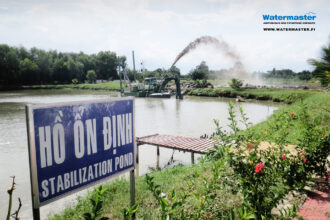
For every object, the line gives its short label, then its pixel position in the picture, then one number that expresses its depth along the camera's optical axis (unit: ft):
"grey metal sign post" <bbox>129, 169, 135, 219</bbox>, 7.48
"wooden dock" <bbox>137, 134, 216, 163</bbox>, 19.29
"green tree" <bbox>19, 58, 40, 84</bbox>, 178.81
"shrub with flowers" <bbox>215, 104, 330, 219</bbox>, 7.07
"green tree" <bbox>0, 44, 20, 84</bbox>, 170.60
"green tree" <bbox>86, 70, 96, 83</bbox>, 205.87
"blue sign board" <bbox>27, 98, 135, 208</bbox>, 5.08
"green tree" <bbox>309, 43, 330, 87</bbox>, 20.19
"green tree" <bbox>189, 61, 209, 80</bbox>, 129.08
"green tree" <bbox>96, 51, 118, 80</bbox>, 232.32
